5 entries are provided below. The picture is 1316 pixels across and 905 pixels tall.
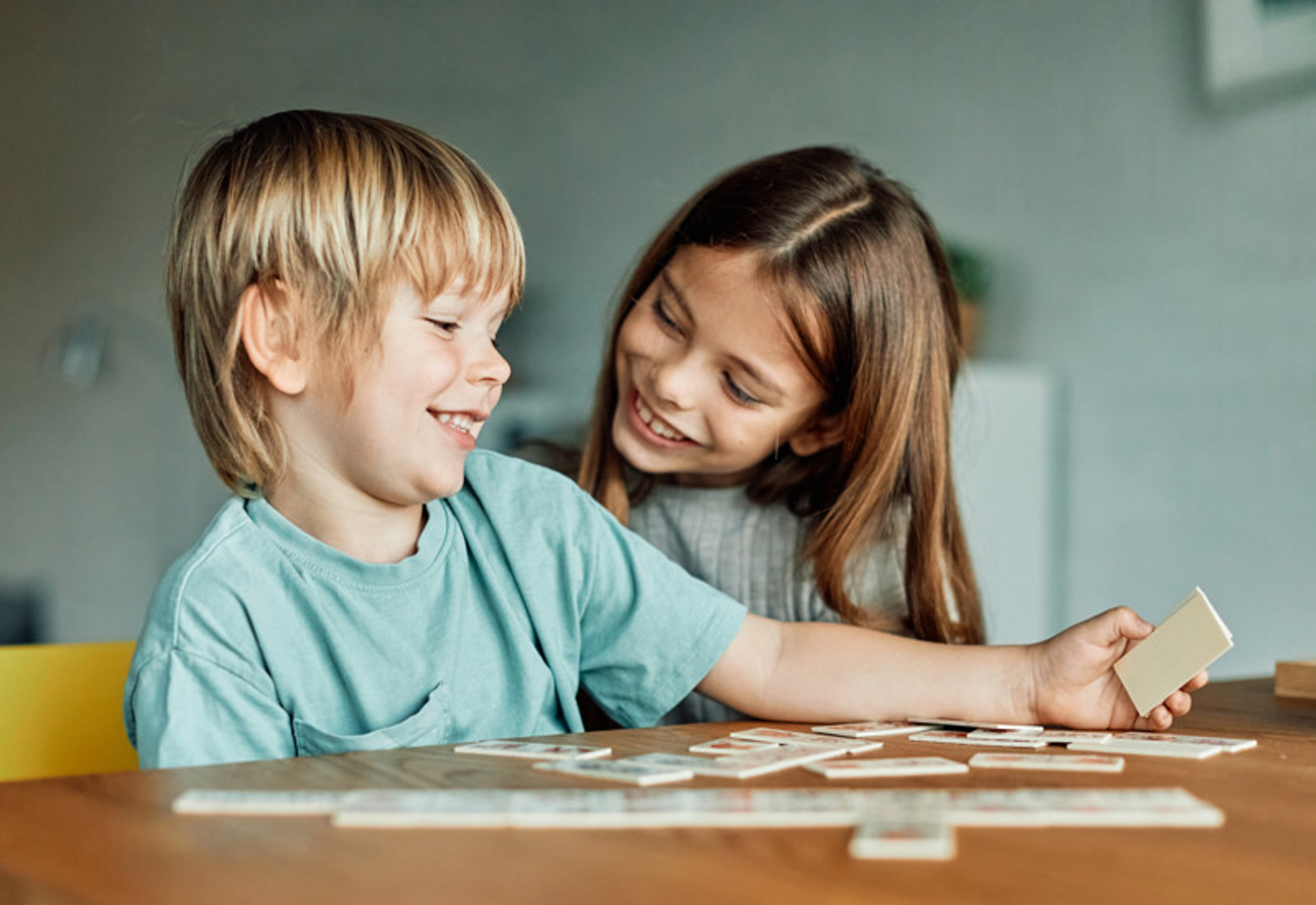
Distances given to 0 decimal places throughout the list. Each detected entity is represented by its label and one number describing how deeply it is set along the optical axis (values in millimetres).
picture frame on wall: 2809
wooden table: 468
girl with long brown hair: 1507
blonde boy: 1007
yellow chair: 1077
